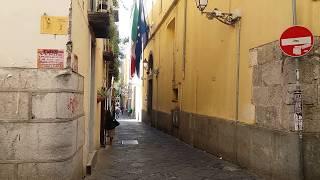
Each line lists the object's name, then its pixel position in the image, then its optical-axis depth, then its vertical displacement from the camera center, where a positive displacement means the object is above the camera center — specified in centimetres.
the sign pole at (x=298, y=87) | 508 +13
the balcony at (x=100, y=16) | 620 +158
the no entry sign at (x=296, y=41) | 490 +87
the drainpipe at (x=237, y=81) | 719 +31
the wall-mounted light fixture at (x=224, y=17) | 735 +191
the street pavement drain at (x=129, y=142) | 1105 -176
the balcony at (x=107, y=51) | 1015 +142
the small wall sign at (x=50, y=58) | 416 +48
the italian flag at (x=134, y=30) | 1760 +370
